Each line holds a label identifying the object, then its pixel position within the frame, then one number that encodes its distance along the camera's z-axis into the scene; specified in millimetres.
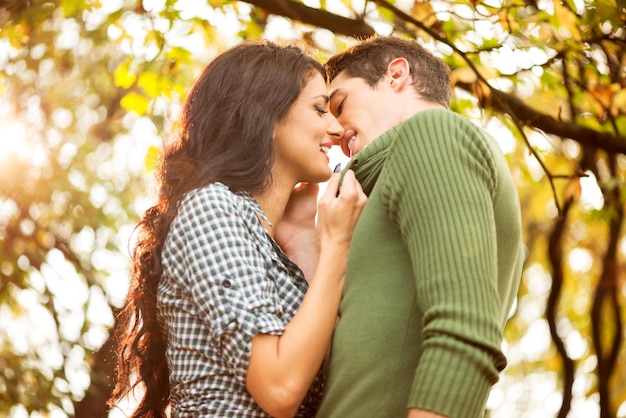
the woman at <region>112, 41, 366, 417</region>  2281
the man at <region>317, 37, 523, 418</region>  1917
